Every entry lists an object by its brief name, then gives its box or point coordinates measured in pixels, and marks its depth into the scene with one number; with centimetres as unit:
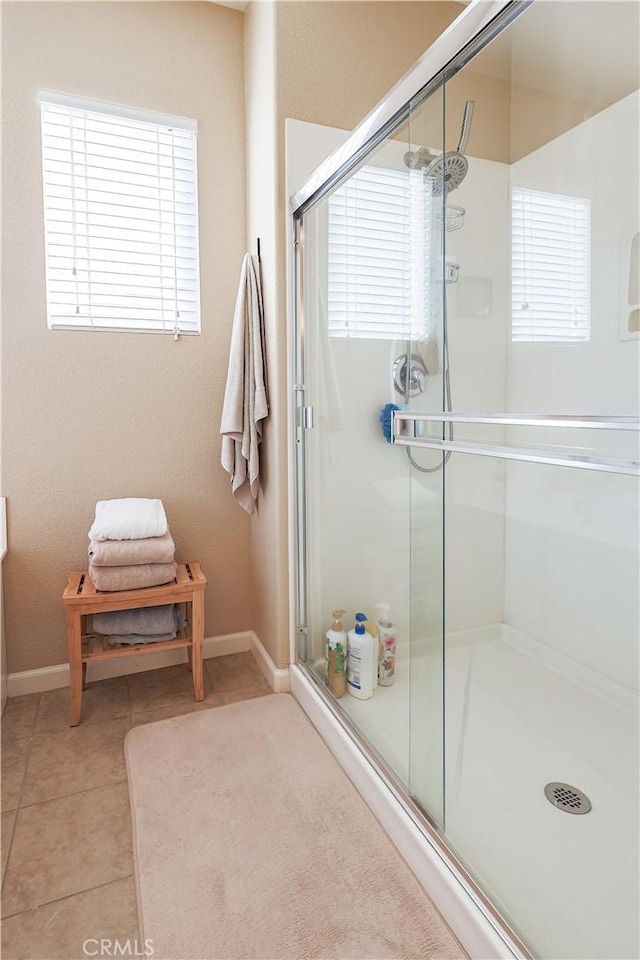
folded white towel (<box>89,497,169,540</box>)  195
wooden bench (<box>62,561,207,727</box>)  190
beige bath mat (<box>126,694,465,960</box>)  117
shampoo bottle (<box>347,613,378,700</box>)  183
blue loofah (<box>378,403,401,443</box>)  164
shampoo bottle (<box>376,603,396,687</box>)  175
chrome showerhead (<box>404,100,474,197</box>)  135
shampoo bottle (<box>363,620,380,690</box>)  184
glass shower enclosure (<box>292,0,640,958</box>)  131
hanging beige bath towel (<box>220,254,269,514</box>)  216
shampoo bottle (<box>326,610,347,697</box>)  190
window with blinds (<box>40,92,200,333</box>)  207
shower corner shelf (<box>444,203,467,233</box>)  138
